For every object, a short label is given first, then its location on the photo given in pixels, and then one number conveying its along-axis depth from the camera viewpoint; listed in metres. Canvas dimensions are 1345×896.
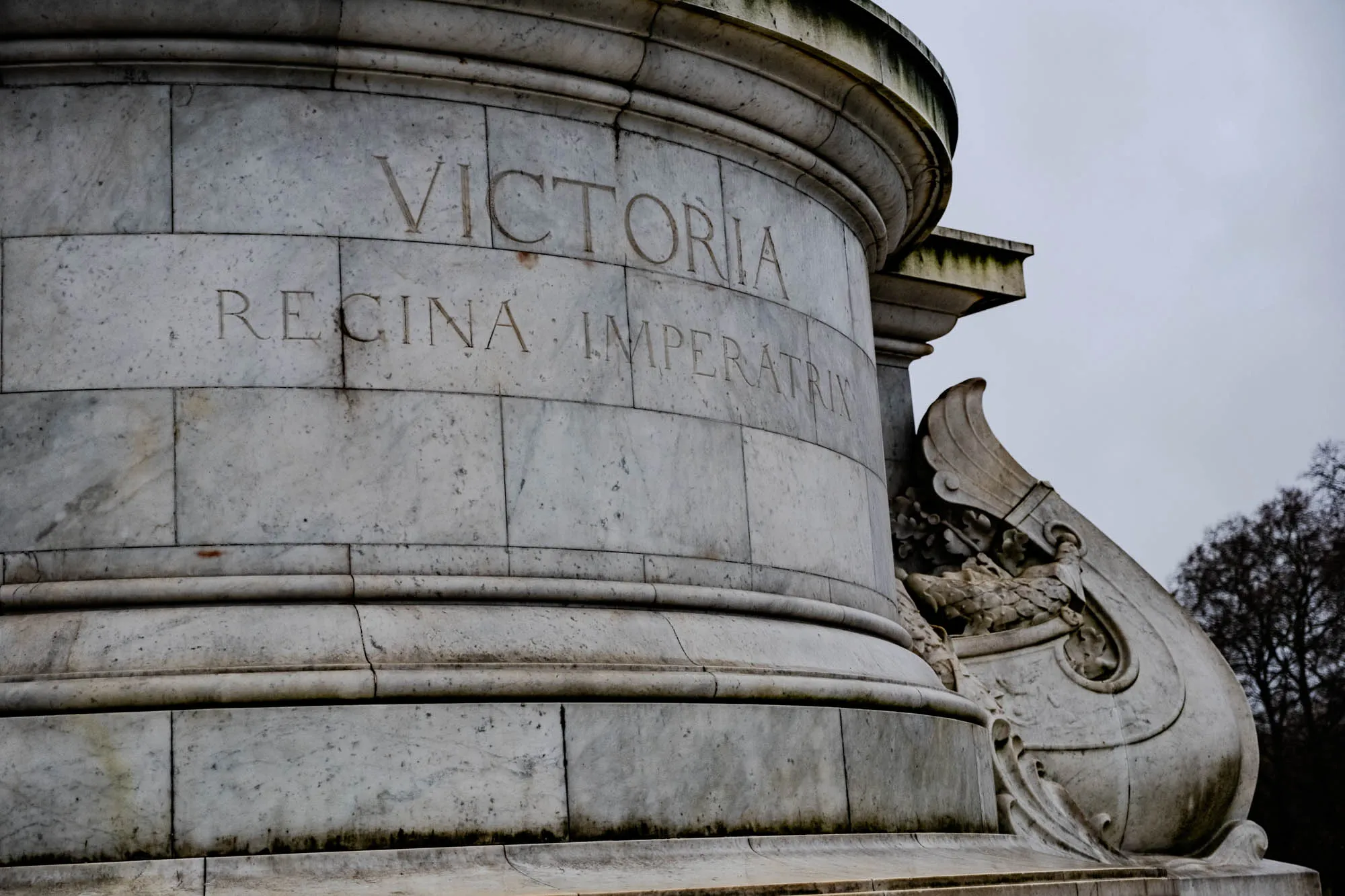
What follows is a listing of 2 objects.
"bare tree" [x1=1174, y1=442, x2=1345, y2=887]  33.81
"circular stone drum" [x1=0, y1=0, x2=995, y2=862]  7.62
